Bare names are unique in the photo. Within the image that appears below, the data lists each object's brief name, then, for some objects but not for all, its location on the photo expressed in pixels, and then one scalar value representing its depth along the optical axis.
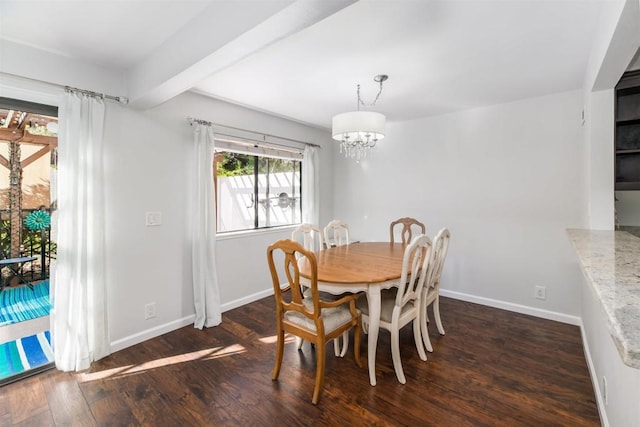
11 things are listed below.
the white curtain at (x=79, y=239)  2.18
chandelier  2.38
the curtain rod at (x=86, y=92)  2.01
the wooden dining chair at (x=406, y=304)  2.04
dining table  2.00
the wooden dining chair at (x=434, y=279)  2.38
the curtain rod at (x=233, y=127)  2.95
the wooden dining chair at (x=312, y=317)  1.85
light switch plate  2.69
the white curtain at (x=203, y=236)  2.95
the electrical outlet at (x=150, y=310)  2.69
